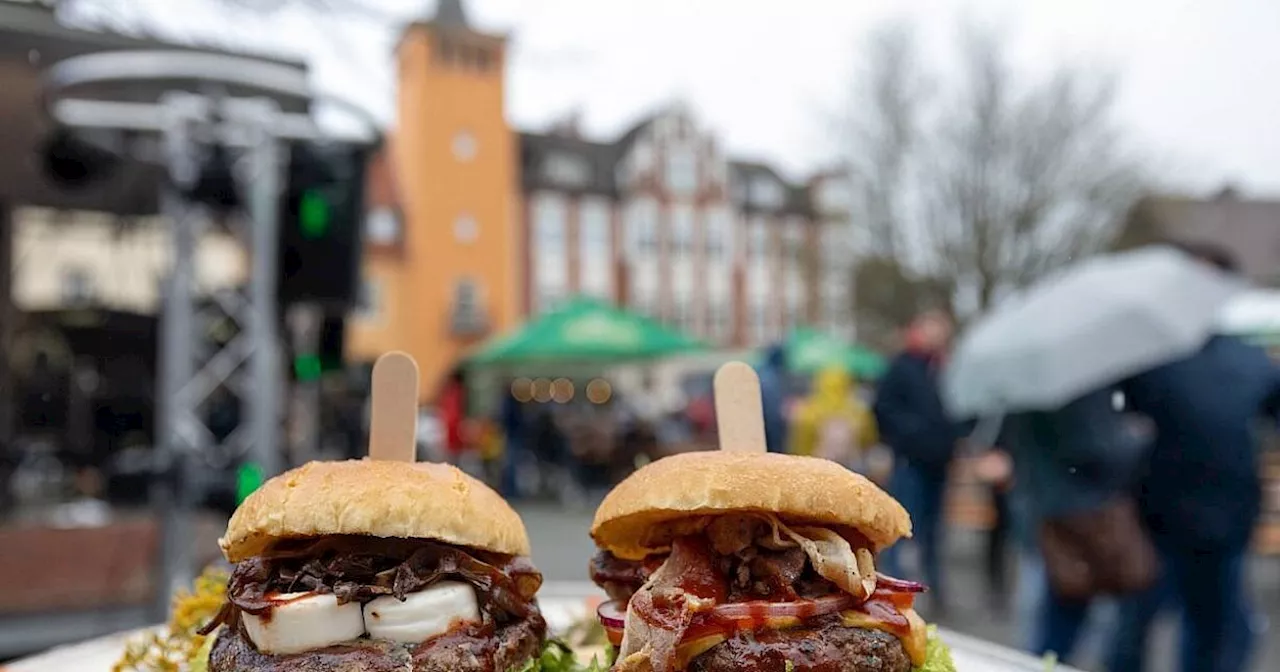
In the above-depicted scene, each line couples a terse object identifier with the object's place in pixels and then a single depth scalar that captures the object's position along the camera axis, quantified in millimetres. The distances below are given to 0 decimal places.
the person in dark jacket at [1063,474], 4656
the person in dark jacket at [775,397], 8344
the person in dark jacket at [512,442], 16328
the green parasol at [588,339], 15398
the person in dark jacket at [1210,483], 4559
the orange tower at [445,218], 40750
